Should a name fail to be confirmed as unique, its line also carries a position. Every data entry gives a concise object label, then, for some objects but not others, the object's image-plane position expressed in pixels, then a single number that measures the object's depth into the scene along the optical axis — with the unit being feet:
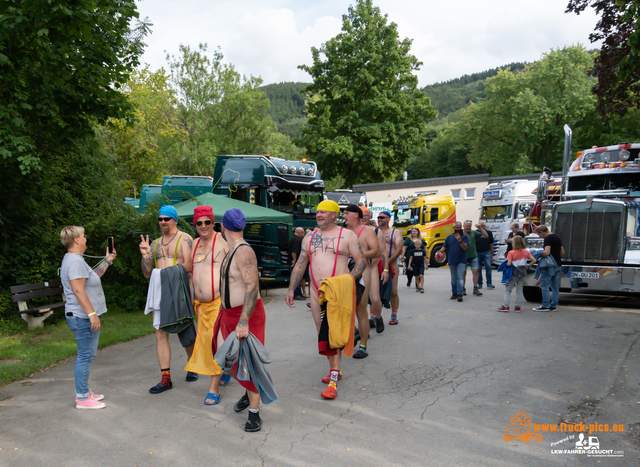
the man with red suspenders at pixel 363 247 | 21.09
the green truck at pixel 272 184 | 47.80
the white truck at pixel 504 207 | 68.08
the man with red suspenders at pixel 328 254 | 17.46
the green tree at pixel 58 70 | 21.57
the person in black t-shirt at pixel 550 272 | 32.91
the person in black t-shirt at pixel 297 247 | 39.96
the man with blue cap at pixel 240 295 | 14.08
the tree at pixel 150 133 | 90.38
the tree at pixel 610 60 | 37.55
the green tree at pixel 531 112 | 145.89
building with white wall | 118.42
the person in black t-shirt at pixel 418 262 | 42.22
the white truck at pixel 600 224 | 32.83
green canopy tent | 36.83
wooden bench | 25.35
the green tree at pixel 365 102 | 109.19
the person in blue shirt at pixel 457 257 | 36.91
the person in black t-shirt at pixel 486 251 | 44.91
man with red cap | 16.60
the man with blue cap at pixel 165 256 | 17.42
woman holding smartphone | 15.49
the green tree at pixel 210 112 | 115.55
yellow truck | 72.23
